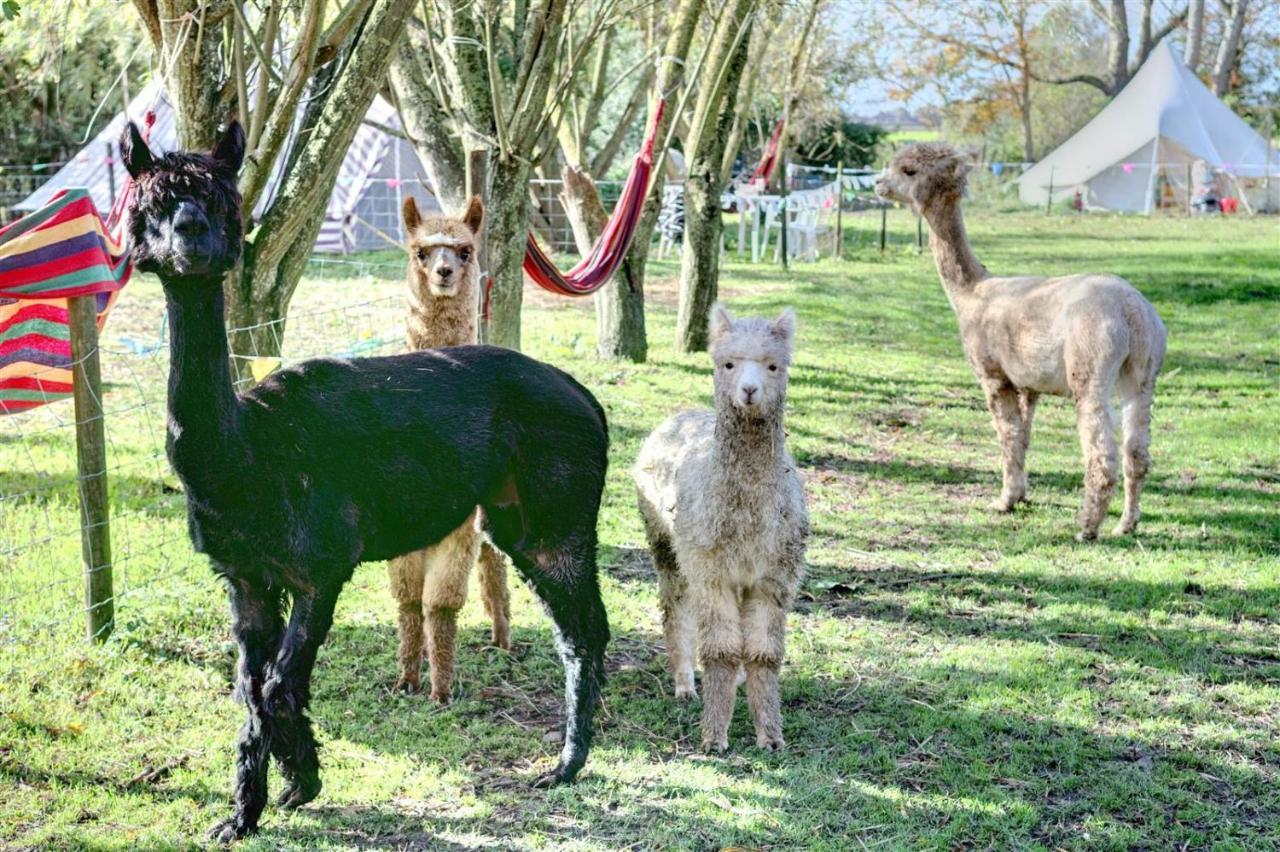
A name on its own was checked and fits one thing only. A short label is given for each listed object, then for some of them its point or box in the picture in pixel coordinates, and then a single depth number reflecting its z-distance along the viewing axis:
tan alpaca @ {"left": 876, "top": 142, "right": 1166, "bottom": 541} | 7.23
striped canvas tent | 19.88
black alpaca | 3.74
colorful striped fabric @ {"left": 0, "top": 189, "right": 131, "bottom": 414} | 4.80
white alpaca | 4.60
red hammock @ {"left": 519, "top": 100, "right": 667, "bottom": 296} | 9.76
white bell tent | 31.00
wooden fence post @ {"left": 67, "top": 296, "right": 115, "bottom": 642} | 5.12
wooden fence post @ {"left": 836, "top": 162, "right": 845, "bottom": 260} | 21.67
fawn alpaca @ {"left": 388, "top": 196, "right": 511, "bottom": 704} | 4.96
